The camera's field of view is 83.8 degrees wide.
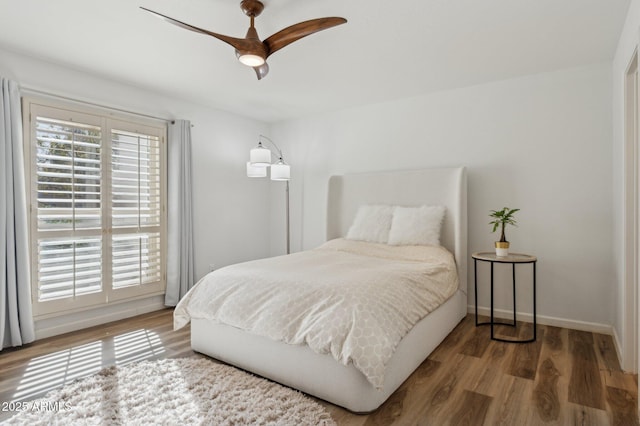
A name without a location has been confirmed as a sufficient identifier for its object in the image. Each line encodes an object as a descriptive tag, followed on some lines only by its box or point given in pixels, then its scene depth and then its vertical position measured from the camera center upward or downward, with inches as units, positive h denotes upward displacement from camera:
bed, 77.5 -32.9
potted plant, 122.3 -10.6
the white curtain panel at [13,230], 110.5 -5.2
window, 121.7 +3.0
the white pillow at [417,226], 137.2 -5.3
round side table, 116.1 -15.7
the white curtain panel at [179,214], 157.9 -0.3
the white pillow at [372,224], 148.2 -4.9
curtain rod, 119.2 +41.6
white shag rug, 73.3 -42.2
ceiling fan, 82.3 +43.5
